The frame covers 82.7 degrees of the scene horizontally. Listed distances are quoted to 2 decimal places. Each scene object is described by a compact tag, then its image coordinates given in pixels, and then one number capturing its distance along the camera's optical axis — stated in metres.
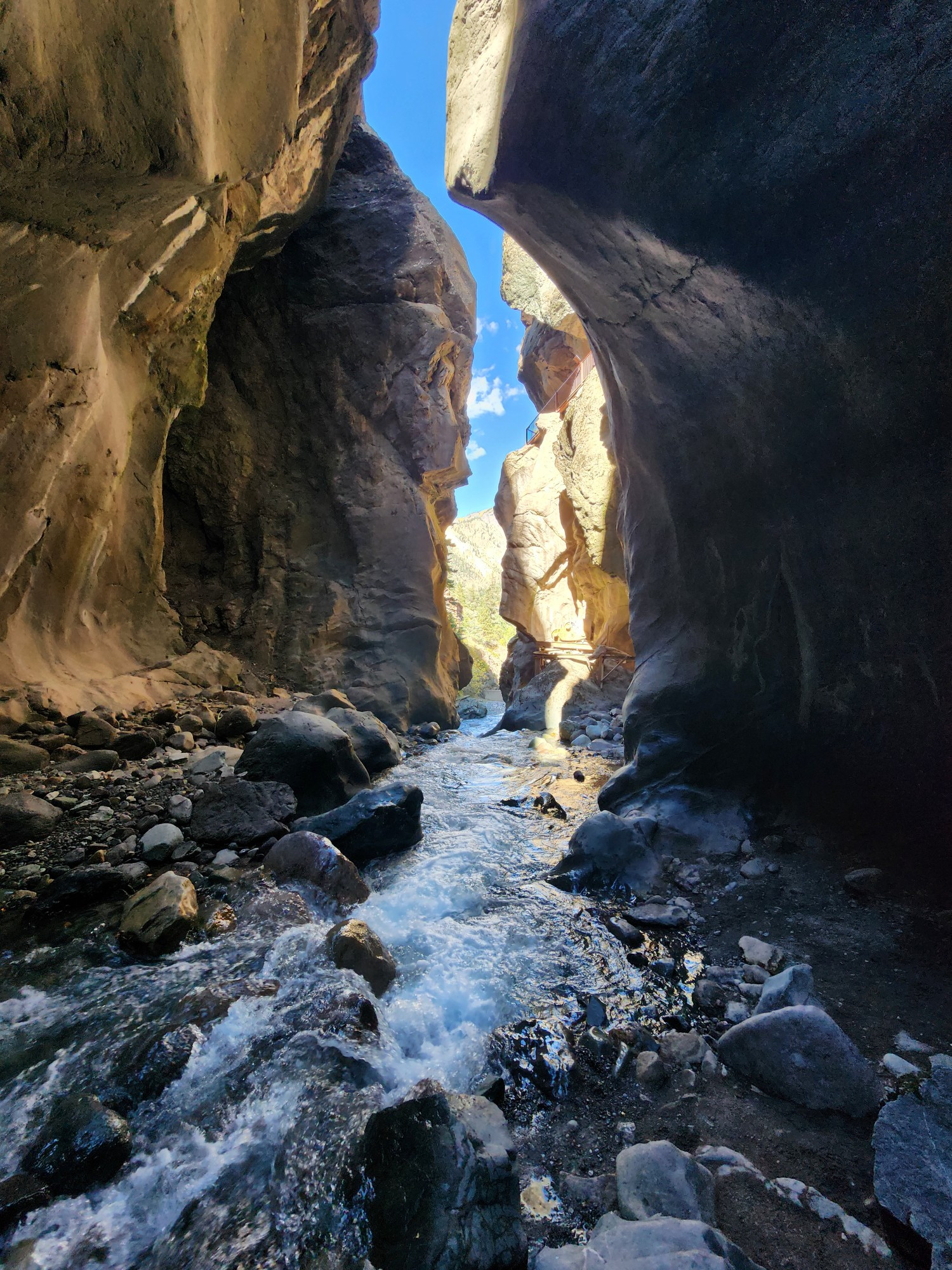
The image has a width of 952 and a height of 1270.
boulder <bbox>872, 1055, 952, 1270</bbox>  1.32
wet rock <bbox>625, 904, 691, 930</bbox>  3.07
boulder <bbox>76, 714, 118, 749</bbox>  4.50
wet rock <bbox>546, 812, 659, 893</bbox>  3.67
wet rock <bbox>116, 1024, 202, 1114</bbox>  1.81
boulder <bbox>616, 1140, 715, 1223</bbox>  1.42
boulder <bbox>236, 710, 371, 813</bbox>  4.50
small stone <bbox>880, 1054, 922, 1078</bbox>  1.86
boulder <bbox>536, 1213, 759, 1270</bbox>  1.21
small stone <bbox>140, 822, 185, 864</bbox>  3.24
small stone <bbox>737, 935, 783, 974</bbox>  2.62
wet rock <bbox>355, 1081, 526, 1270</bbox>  1.31
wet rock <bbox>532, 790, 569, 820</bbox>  5.33
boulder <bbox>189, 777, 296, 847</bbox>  3.57
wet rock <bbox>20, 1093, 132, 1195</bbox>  1.51
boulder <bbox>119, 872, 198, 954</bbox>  2.50
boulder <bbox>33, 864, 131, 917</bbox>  2.71
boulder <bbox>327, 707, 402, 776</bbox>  6.57
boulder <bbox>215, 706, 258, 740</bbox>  5.68
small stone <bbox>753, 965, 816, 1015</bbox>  2.21
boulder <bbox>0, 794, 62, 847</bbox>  3.13
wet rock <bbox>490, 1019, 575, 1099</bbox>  2.01
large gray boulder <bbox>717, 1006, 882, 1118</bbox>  1.77
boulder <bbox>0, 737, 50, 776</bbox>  3.88
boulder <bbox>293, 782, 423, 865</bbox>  3.95
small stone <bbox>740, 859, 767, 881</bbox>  3.52
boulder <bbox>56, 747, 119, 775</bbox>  4.08
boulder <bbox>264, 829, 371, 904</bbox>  3.27
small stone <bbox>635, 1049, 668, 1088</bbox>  1.96
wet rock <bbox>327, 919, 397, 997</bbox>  2.50
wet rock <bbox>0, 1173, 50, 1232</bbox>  1.38
